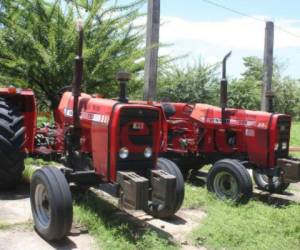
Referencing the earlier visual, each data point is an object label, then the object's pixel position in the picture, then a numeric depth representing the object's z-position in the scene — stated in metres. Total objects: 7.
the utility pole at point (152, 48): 8.75
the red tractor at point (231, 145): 6.84
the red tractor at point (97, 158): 4.59
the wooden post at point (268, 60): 10.75
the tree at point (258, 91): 27.55
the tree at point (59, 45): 10.77
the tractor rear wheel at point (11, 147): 5.87
